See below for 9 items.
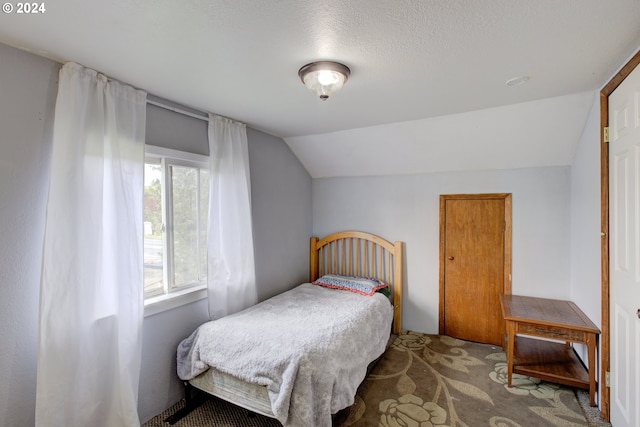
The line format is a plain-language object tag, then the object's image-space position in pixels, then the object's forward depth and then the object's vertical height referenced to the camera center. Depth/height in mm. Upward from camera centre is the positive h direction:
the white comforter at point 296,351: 1784 -895
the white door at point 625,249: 1594 -207
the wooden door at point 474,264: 3133 -527
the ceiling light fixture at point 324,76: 1682 +759
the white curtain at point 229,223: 2537 -68
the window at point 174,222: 2268 -51
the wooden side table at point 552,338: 2178 -920
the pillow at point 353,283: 3213 -748
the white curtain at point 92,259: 1628 -245
